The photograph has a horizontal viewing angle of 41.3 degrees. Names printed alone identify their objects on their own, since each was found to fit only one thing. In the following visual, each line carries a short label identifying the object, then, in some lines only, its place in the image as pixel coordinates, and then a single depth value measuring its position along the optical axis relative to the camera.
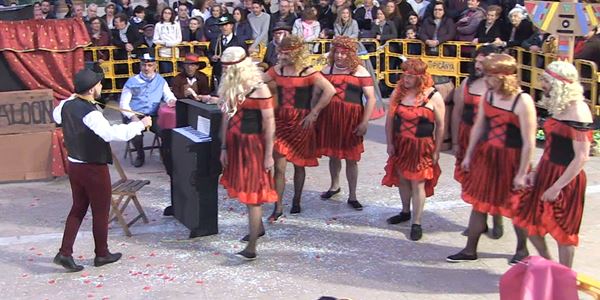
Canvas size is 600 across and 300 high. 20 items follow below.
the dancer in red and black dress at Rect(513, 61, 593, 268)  5.36
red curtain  9.05
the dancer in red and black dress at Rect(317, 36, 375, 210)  7.71
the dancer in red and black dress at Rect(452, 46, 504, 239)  6.80
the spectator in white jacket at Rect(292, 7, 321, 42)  13.32
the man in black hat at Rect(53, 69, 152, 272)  6.26
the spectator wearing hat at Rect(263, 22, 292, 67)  12.17
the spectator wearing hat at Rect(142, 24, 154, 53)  13.73
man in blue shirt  9.60
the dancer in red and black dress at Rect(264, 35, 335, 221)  7.41
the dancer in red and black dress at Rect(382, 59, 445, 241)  6.84
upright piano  6.97
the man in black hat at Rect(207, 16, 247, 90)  12.73
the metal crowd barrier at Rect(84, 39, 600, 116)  12.96
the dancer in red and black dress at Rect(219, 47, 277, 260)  6.46
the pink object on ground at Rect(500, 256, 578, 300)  4.14
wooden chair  7.21
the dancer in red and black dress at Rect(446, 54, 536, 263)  5.86
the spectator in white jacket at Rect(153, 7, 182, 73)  13.48
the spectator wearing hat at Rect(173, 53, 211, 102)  9.67
